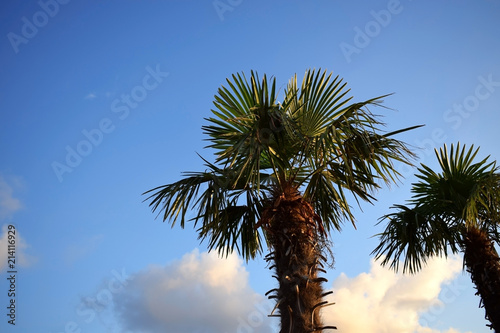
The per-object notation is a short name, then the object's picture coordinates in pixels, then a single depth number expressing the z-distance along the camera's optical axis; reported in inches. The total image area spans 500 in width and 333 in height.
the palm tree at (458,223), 365.1
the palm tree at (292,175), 246.7
